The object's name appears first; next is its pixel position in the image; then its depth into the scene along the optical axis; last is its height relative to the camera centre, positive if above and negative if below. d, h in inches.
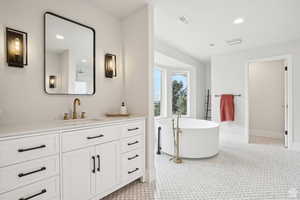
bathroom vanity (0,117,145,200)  42.4 -20.5
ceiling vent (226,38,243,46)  134.6 +52.5
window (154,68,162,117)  184.2 +10.4
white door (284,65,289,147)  139.7 +1.6
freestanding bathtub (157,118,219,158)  112.2 -31.6
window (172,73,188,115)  199.3 +9.6
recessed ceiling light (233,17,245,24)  100.1 +52.7
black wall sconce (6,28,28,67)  56.1 +19.6
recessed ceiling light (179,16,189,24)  99.2 +53.5
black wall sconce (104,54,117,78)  89.4 +20.4
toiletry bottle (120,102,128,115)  89.0 -5.7
